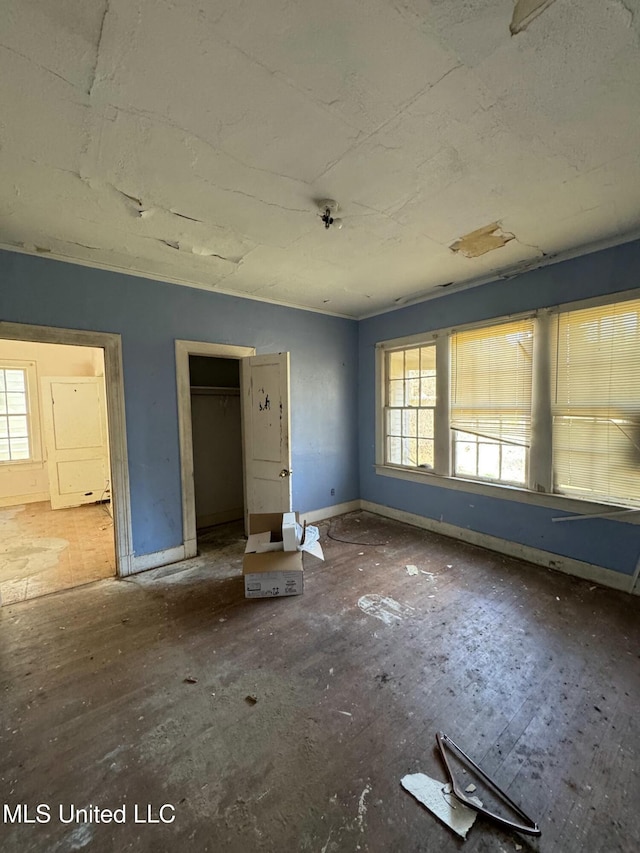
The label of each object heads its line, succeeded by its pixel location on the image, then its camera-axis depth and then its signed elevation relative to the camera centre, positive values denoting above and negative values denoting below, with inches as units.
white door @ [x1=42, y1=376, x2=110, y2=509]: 204.8 -17.5
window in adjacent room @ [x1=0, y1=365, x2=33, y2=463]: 215.3 -2.3
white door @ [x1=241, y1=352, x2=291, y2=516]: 135.3 -10.7
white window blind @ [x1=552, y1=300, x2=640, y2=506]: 105.3 -1.3
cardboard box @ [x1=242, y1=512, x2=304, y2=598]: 106.3 -51.2
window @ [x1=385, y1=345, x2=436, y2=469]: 162.4 -1.5
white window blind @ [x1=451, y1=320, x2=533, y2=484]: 128.4 +0.6
